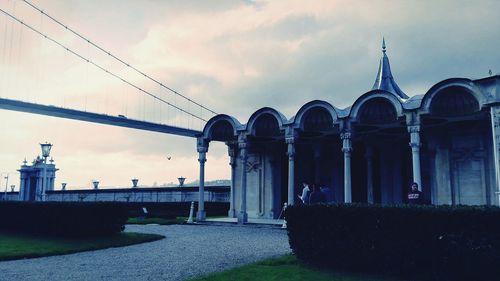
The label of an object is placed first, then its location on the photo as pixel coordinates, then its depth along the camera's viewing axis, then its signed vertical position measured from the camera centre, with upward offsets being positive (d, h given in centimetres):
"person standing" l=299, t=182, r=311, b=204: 1650 +6
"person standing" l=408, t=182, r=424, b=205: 1195 -5
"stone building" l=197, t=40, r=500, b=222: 1709 +249
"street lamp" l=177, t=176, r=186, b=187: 4361 +140
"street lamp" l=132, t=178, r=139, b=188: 4644 +124
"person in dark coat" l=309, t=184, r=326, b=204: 1337 -5
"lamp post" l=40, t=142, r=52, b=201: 2700 +284
